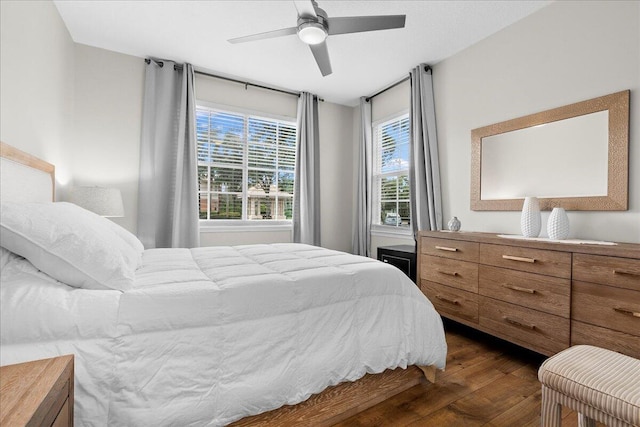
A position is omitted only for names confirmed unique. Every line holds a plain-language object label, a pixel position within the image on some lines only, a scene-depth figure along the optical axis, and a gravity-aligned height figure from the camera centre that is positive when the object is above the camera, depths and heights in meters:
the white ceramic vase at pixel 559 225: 2.02 -0.09
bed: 0.97 -0.45
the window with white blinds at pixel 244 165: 3.77 +0.60
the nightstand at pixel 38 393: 0.61 -0.41
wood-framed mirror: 1.98 +0.41
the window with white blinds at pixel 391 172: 3.84 +0.52
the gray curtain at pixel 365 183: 4.29 +0.40
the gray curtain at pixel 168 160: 3.31 +0.56
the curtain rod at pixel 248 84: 3.65 +1.65
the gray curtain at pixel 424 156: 3.19 +0.60
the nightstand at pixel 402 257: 3.03 -0.49
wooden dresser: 1.56 -0.50
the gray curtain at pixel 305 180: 4.14 +0.42
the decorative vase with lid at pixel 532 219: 2.21 -0.06
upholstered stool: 0.91 -0.57
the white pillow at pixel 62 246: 1.05 -0.14
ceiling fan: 2.06 +1.34
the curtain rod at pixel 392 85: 3.33 +1.62
